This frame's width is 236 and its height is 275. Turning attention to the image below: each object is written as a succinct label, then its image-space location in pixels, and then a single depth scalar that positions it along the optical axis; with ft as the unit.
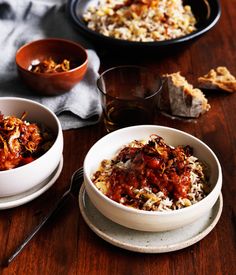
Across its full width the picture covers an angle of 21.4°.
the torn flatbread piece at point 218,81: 3.09
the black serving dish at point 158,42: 3.13
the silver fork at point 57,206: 2.26
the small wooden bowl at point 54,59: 2.95
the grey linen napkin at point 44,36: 2.95
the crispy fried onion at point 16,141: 2.42
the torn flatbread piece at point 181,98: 2.91
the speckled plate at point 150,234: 2.23
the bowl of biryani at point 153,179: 2.21
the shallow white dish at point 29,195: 2.39
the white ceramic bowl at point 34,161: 2.33
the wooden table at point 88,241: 2.24
